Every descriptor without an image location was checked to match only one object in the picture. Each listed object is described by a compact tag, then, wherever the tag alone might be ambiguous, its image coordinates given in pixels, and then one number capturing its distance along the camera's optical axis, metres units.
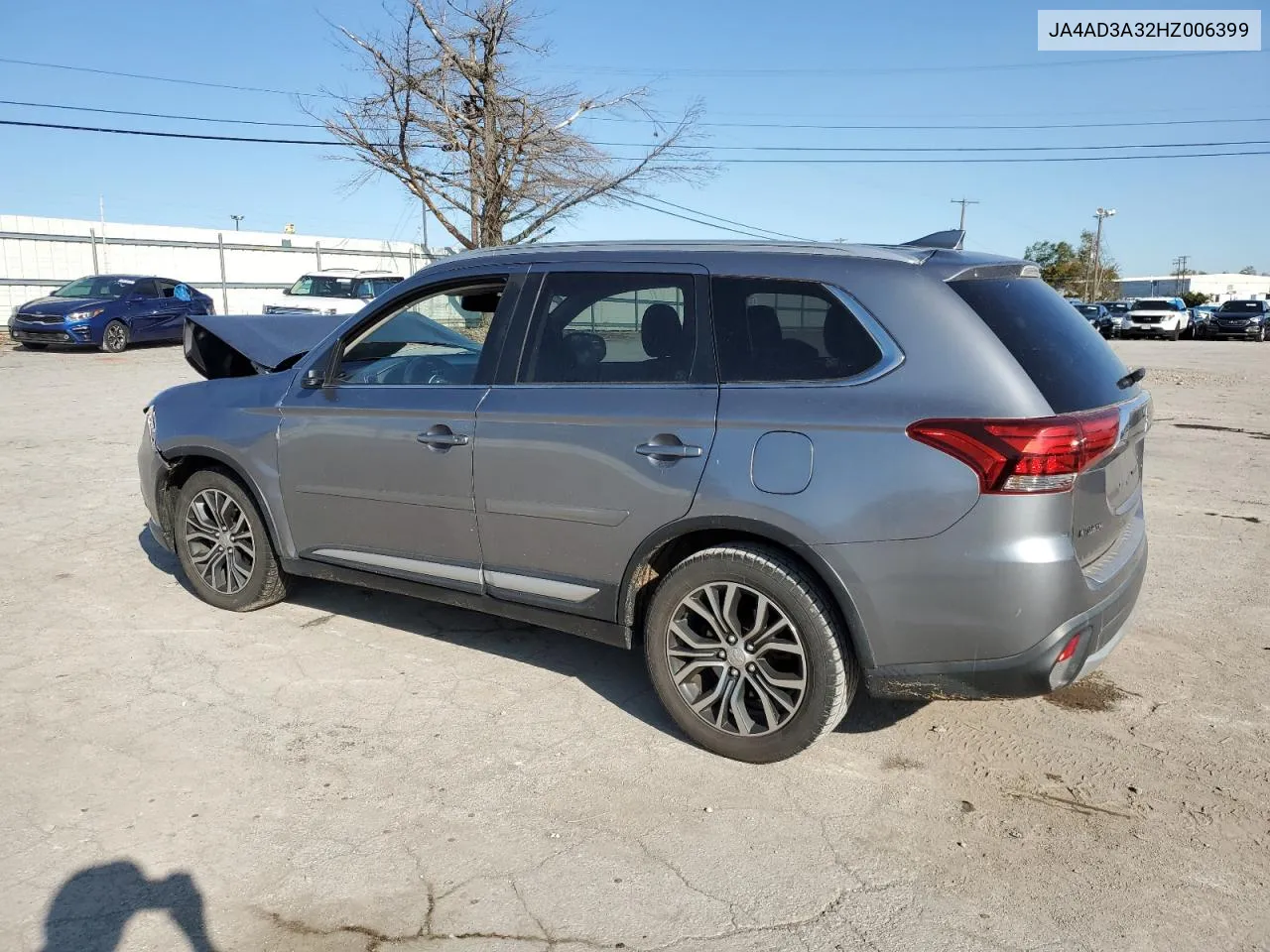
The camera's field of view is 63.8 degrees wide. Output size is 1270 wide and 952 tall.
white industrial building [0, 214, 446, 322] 25.61
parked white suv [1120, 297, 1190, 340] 42.69
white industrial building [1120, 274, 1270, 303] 102.38
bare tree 28.14
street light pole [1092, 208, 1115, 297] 85.29
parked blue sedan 20.72
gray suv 3.12
